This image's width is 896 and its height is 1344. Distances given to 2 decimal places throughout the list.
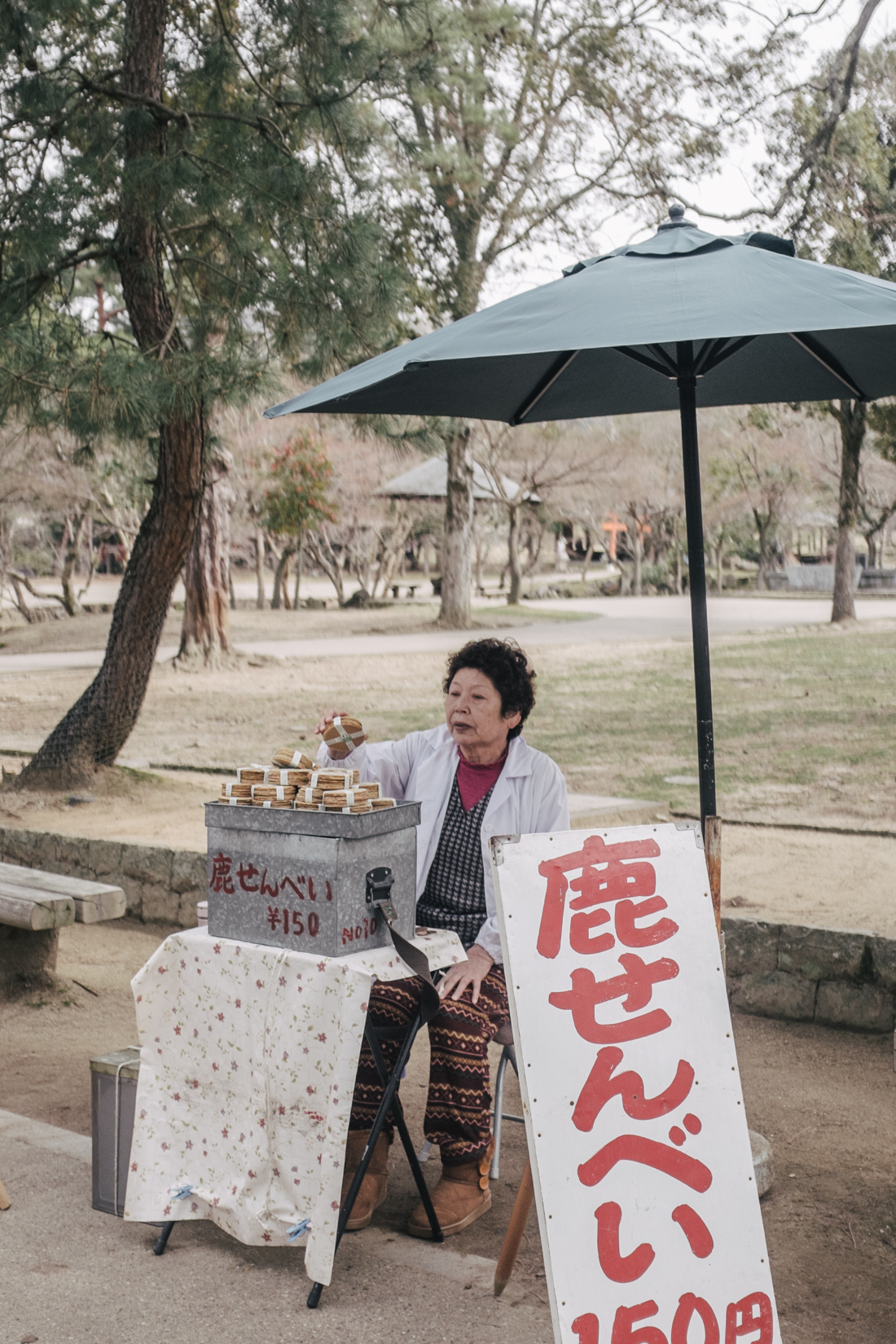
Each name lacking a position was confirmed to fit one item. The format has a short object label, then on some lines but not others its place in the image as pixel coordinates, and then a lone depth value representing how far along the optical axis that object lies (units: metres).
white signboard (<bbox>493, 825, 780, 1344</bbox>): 2.02
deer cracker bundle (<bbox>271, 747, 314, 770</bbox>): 2.82
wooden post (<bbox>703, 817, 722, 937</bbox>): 2.84
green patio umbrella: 2.40
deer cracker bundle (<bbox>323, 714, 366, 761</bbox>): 3.02
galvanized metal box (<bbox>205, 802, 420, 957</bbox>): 2.55
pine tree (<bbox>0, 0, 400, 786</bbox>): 5.99
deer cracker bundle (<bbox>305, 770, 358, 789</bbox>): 2.62
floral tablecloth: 2.51
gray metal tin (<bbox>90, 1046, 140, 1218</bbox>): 2.85
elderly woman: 2.81
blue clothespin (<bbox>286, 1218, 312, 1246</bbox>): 2.55
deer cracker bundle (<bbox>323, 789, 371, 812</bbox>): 2.58
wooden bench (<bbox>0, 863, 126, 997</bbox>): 4.06
